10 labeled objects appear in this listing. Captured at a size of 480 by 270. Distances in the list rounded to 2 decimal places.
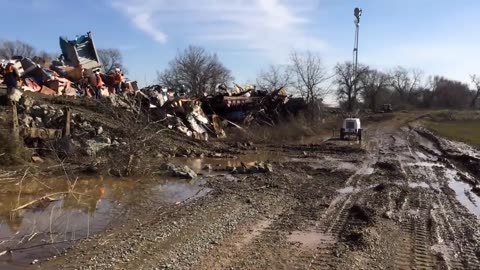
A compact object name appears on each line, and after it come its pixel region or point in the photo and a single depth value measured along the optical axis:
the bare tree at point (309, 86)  65.69
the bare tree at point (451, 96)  114.25
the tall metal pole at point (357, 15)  55.52
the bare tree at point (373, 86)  96.99
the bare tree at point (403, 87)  119.55
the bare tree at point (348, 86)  88.62
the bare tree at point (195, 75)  82.14
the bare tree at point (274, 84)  68.76
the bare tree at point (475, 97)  116.70
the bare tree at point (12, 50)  92.76
